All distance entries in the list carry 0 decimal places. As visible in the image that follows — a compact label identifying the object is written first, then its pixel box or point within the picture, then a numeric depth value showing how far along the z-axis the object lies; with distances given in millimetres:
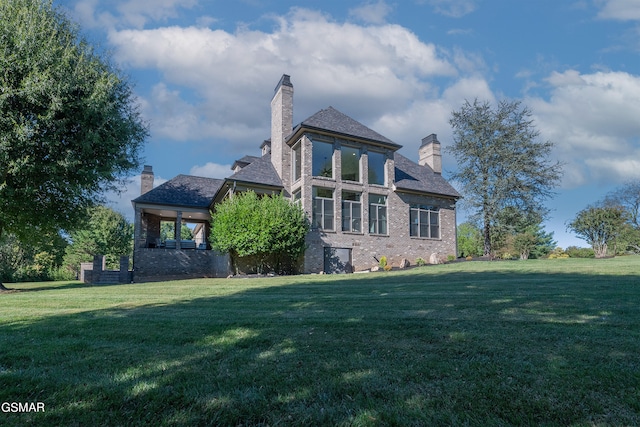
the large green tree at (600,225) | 34219
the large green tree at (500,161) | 26656
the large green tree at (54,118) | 13070
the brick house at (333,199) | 20844
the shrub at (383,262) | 21275
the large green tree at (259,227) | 18375
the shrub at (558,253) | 27144
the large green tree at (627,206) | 32969
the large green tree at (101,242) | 34062
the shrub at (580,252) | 30723
